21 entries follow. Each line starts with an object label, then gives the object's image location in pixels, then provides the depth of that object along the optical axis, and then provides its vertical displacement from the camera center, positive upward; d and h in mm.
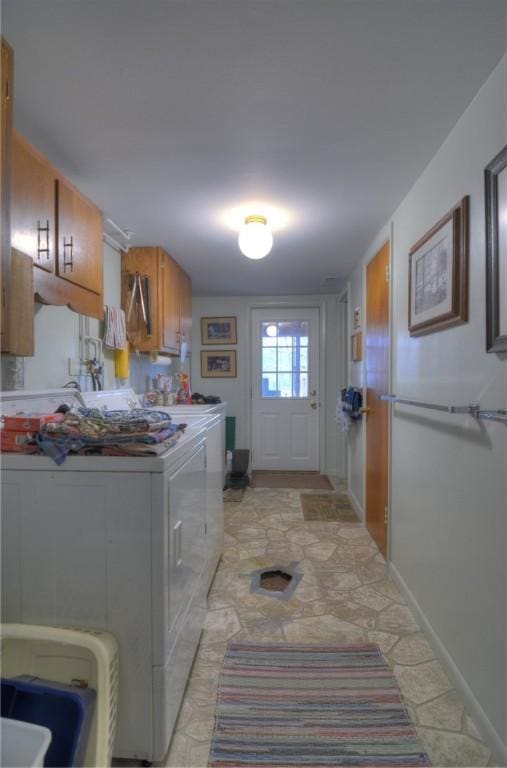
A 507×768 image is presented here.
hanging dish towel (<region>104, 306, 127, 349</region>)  2400 +353
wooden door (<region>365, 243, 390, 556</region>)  2439 -70
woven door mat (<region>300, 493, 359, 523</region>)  3236 -1169
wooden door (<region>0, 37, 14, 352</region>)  1055 +649
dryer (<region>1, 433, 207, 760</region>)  1117 -554
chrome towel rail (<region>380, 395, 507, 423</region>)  1134 -95
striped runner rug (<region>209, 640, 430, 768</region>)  1204 -1210
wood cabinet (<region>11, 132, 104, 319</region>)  1335 +629
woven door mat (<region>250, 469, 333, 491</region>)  4129 -1148
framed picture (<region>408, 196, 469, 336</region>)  1404 +471
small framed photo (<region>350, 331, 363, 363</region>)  3257 +330
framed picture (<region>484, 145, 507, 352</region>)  1136 +415
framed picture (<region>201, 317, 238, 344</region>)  4746 +670
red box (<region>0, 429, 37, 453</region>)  1200 -191
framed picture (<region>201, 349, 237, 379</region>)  4769 +234
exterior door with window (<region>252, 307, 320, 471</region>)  4680 -96
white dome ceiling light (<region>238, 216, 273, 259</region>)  2211 +873
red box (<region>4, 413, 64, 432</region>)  1224 -138
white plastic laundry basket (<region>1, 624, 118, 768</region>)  1052 -822
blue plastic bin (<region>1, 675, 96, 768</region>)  954 -884
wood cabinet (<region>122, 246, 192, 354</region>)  2754 +654
